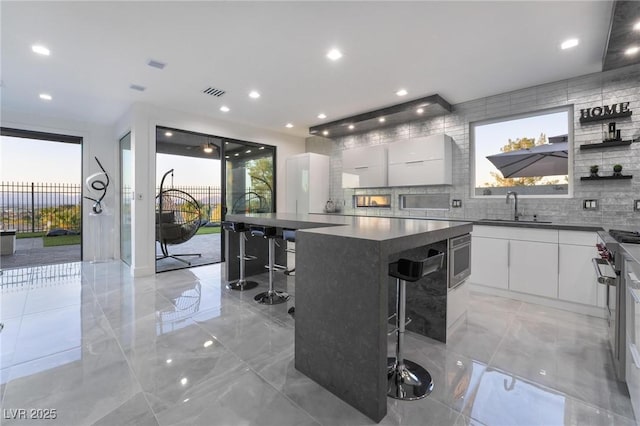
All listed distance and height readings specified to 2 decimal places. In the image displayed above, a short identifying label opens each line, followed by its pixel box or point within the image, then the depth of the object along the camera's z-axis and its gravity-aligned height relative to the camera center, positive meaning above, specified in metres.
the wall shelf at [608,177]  3.00 +0.38
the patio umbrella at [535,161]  3.54 +0.68
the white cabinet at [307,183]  5.77 +0.61
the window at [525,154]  3.54 +0.79
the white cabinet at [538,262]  2.87 -0.58
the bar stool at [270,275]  3.19 -0.74
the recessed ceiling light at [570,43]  2.59 +1.59
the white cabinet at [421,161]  4.20 +0.80
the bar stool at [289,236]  2.83 -0.25
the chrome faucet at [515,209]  3.72 +0.03
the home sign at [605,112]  3.03 +1.11
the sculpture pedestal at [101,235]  5.51 -0.47
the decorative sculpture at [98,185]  5.32 +0.53
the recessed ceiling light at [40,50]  2.71 +1.61
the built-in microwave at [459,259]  2.31 -0.42
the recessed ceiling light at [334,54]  2.81 +1.62
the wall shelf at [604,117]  3.00 +1.05
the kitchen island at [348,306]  1.48 -0.55
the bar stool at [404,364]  1.65 -1.01
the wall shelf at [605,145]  3.00 +0.74
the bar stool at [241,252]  3.65 -0.53
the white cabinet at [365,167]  4.91 +0.82
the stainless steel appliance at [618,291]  1.75 -0.52
